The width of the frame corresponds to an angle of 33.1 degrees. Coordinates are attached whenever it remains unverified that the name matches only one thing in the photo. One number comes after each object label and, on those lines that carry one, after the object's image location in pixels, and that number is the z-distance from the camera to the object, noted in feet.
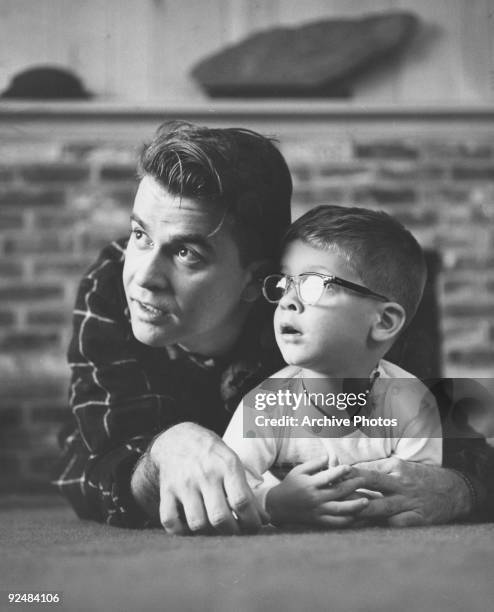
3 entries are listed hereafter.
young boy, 3.32
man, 3.28
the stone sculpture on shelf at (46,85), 4.28
